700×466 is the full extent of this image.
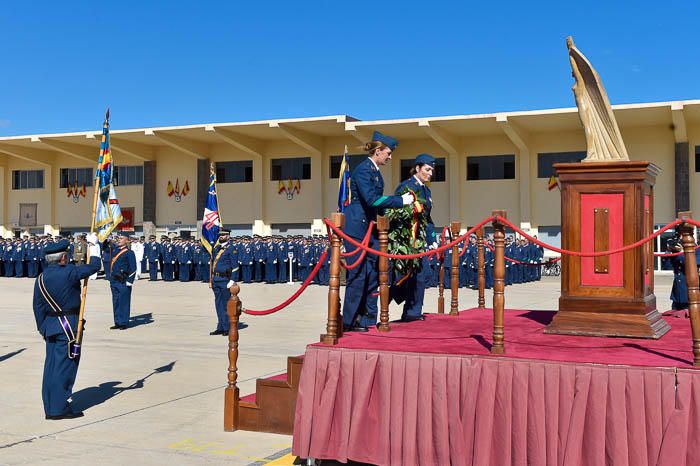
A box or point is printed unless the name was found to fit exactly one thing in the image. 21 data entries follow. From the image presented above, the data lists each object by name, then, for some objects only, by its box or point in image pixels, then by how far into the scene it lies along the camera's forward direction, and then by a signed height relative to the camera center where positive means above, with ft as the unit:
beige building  96.53 +11.82
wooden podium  19.98 -0.17
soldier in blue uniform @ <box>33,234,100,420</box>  21.85 -2.31
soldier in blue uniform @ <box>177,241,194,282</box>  90.48 -1.80
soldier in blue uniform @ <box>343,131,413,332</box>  22.27 +0.82
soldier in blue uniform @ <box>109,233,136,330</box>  43.60 -2.08
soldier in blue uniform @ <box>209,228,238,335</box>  40.78 -1.56
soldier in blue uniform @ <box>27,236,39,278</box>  97.45 -1.80
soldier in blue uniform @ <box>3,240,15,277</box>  99.60 -1.97
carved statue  21.18 +3.76
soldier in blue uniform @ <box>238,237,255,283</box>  87.81 -1.63
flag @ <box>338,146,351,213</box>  74.34 +5.56
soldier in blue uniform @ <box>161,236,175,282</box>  92.22 -1.83
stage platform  14.70 -3.27
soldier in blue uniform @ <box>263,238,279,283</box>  86.89 -1.62
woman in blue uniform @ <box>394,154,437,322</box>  24.16 +0.13
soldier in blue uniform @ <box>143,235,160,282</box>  93.30 -1.49
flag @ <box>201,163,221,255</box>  56.29 +1.60
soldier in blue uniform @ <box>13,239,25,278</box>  98.53 -1.69
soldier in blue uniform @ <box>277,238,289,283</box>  86.84 -1.61
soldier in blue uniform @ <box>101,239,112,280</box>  60.12 -0.77
